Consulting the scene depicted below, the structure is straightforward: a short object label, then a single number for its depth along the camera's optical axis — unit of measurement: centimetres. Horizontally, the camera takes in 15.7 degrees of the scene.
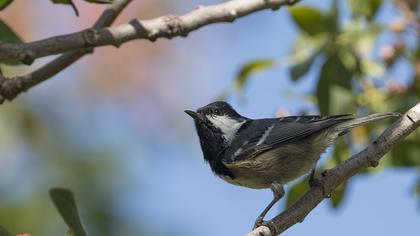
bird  734
